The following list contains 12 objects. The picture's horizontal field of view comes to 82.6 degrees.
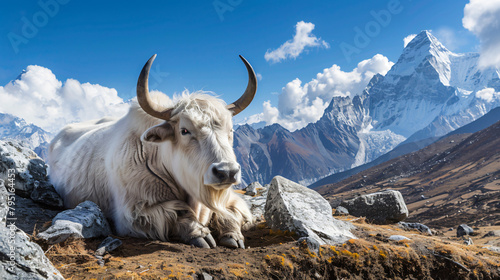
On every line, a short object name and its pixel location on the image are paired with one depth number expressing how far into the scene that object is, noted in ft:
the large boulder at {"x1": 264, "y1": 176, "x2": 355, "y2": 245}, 16.11
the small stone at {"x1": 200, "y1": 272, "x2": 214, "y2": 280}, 10.06
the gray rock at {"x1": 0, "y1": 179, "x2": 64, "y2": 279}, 7.11
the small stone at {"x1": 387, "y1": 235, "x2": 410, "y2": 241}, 16.80
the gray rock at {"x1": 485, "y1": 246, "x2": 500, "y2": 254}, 18.91
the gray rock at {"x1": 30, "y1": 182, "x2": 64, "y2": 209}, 19.62
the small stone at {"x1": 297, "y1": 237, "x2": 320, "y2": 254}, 13.62
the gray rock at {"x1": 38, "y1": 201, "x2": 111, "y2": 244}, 12.46
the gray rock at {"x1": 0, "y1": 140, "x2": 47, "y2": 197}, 19.57
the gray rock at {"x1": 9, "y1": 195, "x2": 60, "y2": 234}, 15.81
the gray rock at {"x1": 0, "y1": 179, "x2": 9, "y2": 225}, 11.26
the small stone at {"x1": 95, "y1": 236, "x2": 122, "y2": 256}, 12.56
